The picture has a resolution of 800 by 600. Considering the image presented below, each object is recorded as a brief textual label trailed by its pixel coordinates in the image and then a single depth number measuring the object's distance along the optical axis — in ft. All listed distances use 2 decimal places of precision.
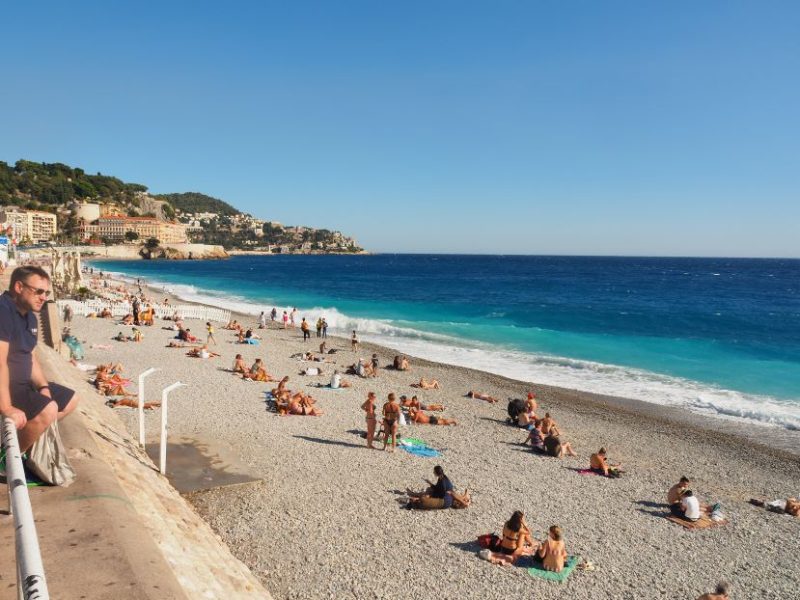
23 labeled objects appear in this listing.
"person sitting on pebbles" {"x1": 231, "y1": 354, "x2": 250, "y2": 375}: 59.39
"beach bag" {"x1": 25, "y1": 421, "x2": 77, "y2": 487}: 14.16
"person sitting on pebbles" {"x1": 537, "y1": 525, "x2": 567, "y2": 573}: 24.35
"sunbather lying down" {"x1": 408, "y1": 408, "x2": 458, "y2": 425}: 46.81
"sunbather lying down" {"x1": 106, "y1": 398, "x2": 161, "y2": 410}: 42.55
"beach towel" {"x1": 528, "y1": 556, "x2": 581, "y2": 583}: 23.88
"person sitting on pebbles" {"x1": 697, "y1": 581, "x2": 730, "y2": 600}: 21.40
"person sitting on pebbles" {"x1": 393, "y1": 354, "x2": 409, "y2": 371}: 69.72
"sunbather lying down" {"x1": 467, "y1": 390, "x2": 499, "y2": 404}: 56.65
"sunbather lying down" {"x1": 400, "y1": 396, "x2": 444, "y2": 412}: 48.62
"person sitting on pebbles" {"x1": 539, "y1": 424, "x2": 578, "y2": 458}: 40.60
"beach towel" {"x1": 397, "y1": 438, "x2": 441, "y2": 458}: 38.81
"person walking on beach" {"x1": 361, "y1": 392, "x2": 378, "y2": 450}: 38.78
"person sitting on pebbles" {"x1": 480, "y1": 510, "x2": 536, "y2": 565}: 25.00
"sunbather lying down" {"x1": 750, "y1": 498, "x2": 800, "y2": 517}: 32.81
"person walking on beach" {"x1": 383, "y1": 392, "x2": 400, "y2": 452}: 37.78
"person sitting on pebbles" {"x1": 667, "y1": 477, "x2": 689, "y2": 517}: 31.60
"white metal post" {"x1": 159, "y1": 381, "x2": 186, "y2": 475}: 26.69
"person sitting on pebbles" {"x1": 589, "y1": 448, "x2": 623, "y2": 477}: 37.19
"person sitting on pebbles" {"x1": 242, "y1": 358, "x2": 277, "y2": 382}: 57.06
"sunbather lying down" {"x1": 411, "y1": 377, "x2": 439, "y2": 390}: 60.64
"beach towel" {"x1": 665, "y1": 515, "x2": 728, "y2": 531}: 30.17
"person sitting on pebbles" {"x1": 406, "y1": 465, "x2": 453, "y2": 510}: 29.48
